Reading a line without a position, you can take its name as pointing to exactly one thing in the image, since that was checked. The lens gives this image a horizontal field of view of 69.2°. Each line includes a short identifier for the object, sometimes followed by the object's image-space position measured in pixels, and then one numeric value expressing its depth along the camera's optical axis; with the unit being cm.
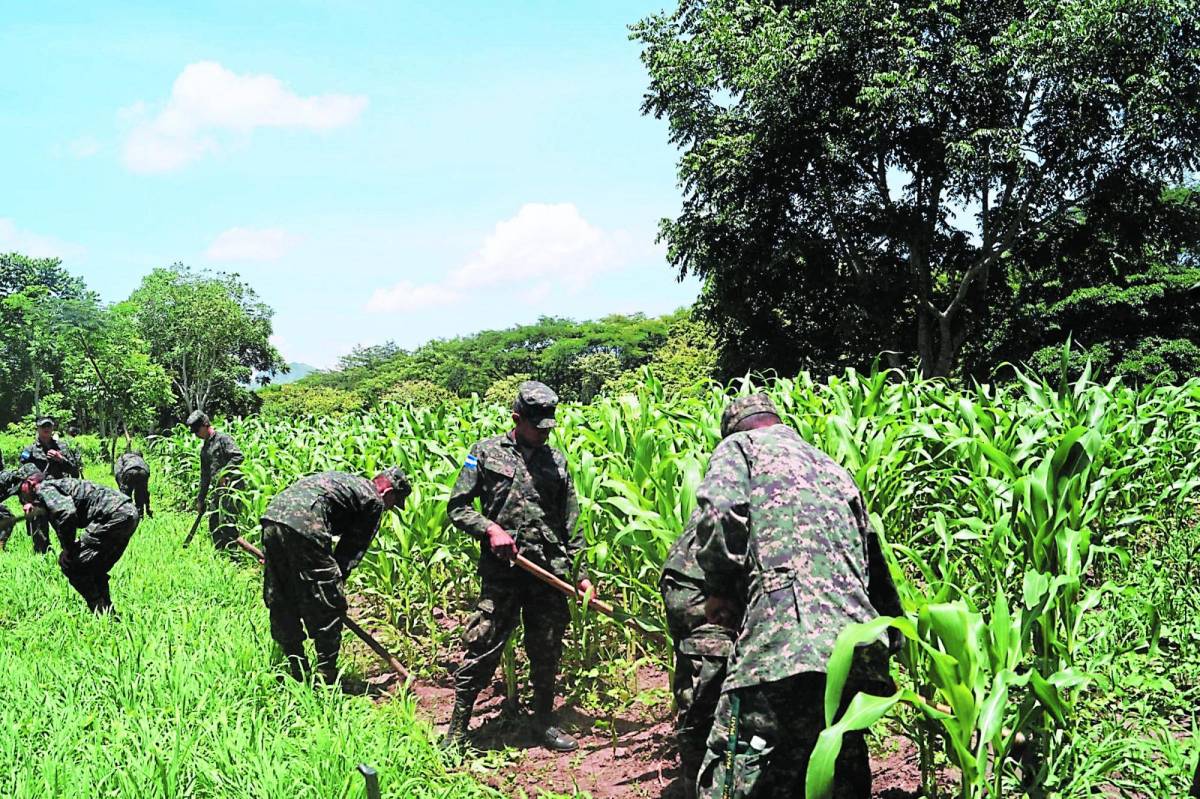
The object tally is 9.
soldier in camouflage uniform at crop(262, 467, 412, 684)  438
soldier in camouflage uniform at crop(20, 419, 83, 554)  889
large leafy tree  1519
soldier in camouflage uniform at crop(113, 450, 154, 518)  1020
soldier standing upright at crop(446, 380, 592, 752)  411
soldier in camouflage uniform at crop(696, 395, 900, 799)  239
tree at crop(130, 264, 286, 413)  4319
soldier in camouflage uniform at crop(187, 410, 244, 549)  881
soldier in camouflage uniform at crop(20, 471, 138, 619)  572
